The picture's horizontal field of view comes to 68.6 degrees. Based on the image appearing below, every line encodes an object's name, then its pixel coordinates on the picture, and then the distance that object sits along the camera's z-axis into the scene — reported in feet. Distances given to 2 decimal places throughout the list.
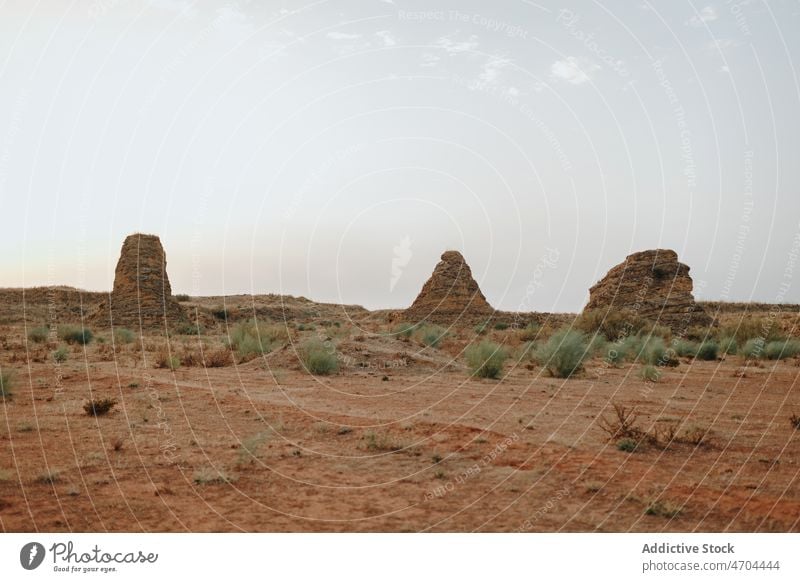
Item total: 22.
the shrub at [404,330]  90.01
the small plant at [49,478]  23.24
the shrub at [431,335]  82.52
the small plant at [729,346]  78.13
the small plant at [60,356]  60.97
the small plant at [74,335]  86.43
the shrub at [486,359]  54.44
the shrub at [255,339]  67.87
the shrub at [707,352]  72.79
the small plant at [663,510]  19.67
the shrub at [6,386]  40.42
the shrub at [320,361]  54.75
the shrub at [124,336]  89.25
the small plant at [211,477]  23.35
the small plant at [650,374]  53.42
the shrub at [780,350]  70.69
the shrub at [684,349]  75.56
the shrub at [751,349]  69.21
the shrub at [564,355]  55.83
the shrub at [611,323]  95.96
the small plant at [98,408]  35.83
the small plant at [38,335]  86.12
